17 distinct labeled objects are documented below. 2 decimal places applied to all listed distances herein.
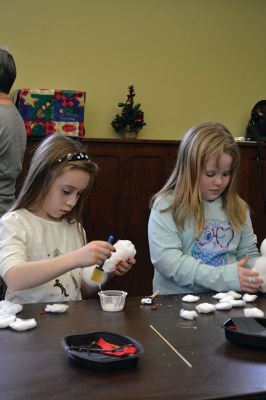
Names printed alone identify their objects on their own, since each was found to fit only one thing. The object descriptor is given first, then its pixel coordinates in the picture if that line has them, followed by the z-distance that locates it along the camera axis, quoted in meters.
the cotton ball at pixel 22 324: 1.09
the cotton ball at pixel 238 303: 1.35
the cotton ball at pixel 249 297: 1.42
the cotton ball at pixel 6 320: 1.10
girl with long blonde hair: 1.75
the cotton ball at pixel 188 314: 1.21
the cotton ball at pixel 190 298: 1.38
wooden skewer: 0.93
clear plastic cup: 1.27
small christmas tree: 3.51
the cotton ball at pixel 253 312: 1.27
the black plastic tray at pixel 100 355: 0.87
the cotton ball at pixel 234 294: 1.45
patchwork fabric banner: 3.09
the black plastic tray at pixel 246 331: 1.00
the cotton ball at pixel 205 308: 1.28
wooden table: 0.80
